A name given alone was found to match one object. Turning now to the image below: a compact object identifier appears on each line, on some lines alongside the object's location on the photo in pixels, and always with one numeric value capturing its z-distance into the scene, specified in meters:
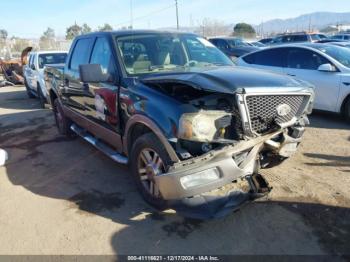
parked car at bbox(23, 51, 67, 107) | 10.82
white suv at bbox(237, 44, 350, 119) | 6.94
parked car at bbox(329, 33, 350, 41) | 23.19
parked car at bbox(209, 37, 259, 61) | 16.75
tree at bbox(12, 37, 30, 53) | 50.24
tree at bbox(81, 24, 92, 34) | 61.08
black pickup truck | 3.12
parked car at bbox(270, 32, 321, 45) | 21.67
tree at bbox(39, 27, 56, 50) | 41.14
